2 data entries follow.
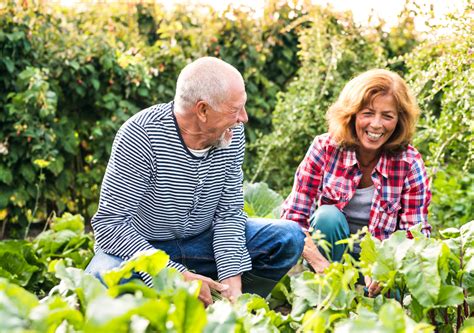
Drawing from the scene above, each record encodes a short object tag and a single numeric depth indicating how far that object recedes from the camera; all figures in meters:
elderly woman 3.09
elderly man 2.63
